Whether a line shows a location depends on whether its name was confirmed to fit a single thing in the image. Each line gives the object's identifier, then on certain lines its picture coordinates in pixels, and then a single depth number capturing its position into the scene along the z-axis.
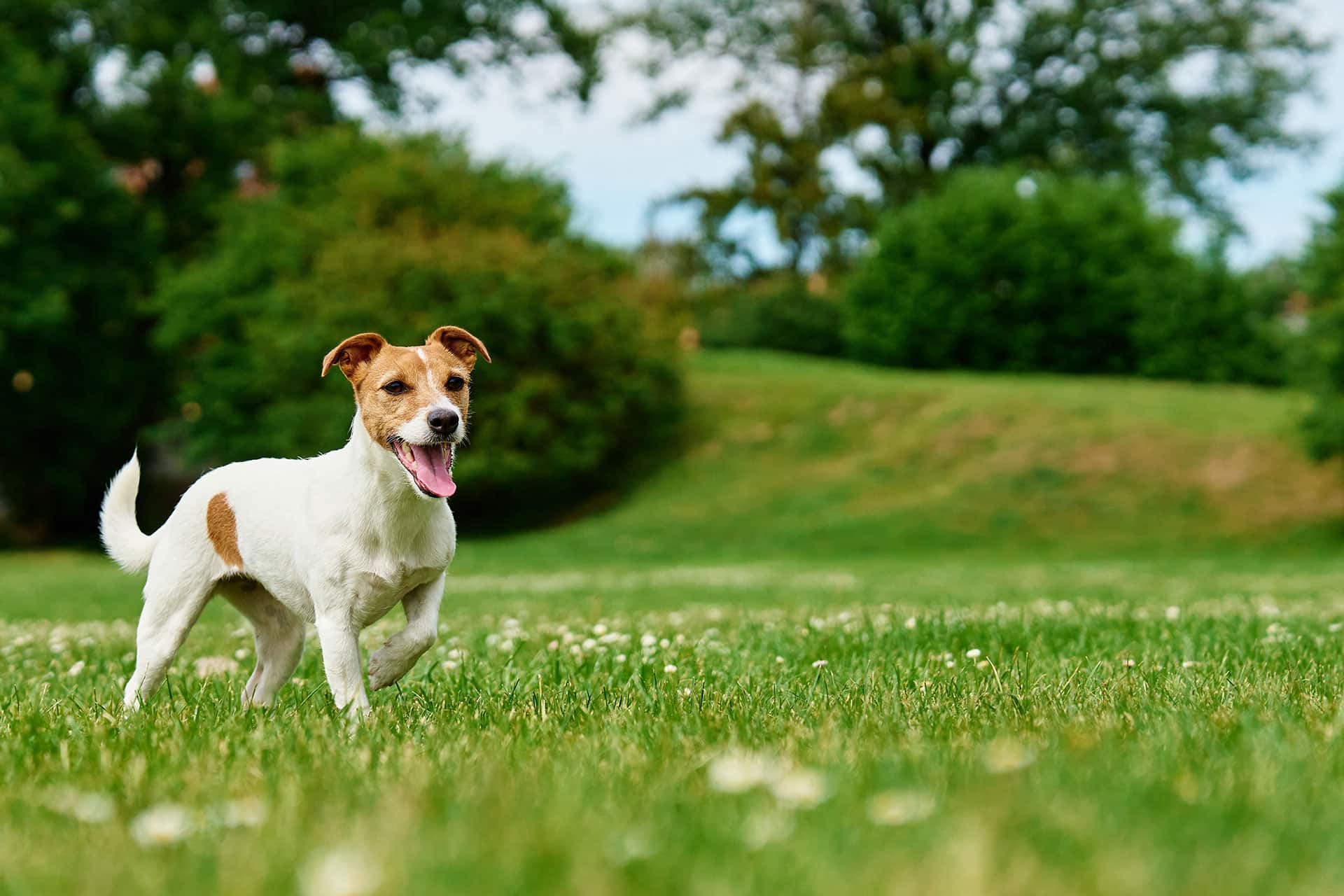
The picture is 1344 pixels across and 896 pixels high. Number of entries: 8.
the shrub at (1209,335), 35.97
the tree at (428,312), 26.91
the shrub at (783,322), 44.91
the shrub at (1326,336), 22.34
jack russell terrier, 4.41
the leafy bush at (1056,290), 36.16
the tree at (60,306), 28.38
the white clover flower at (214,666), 5.92
